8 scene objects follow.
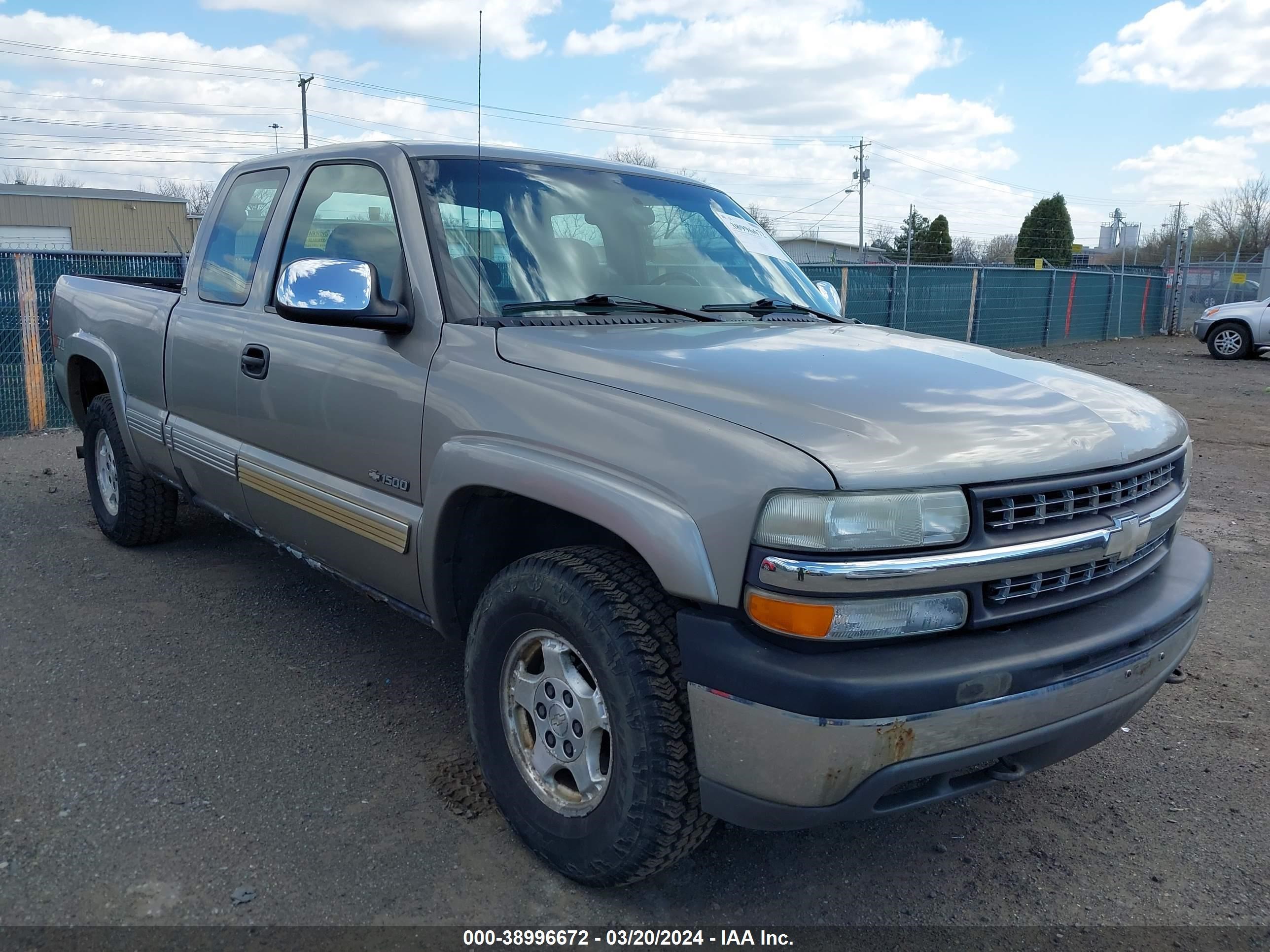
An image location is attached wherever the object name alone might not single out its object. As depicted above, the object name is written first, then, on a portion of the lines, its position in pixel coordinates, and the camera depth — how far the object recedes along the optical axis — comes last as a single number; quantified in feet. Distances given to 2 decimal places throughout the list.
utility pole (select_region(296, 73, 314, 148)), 129.92
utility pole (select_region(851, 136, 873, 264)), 176.77
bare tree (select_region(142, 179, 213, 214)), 186.64
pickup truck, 6.93
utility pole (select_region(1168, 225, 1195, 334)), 85.10
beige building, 165.48
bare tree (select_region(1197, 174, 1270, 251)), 181.57
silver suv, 61.98
